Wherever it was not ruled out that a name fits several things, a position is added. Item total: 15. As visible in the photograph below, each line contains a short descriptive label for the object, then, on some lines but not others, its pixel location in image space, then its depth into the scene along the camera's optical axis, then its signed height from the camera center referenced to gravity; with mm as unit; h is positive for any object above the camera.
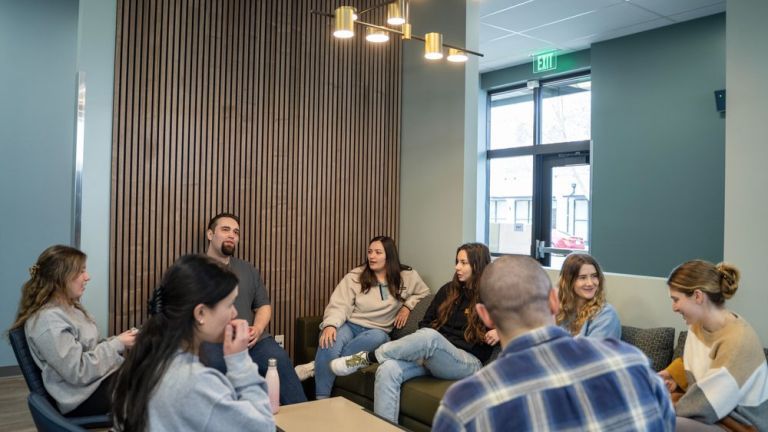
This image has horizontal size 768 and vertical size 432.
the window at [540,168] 7414 +785
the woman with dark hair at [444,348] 3750 -821
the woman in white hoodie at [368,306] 4363 -683
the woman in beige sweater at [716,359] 2580 -602
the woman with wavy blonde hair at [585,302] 3379 -457
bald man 1247 -364
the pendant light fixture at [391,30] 3305 +1180
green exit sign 7418 +2123
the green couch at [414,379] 3377 -1056
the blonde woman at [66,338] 2879 -622
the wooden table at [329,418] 2729 -978
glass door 7352 +239
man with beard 4047 -640
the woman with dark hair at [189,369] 1667 -450
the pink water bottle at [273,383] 2853 -805
